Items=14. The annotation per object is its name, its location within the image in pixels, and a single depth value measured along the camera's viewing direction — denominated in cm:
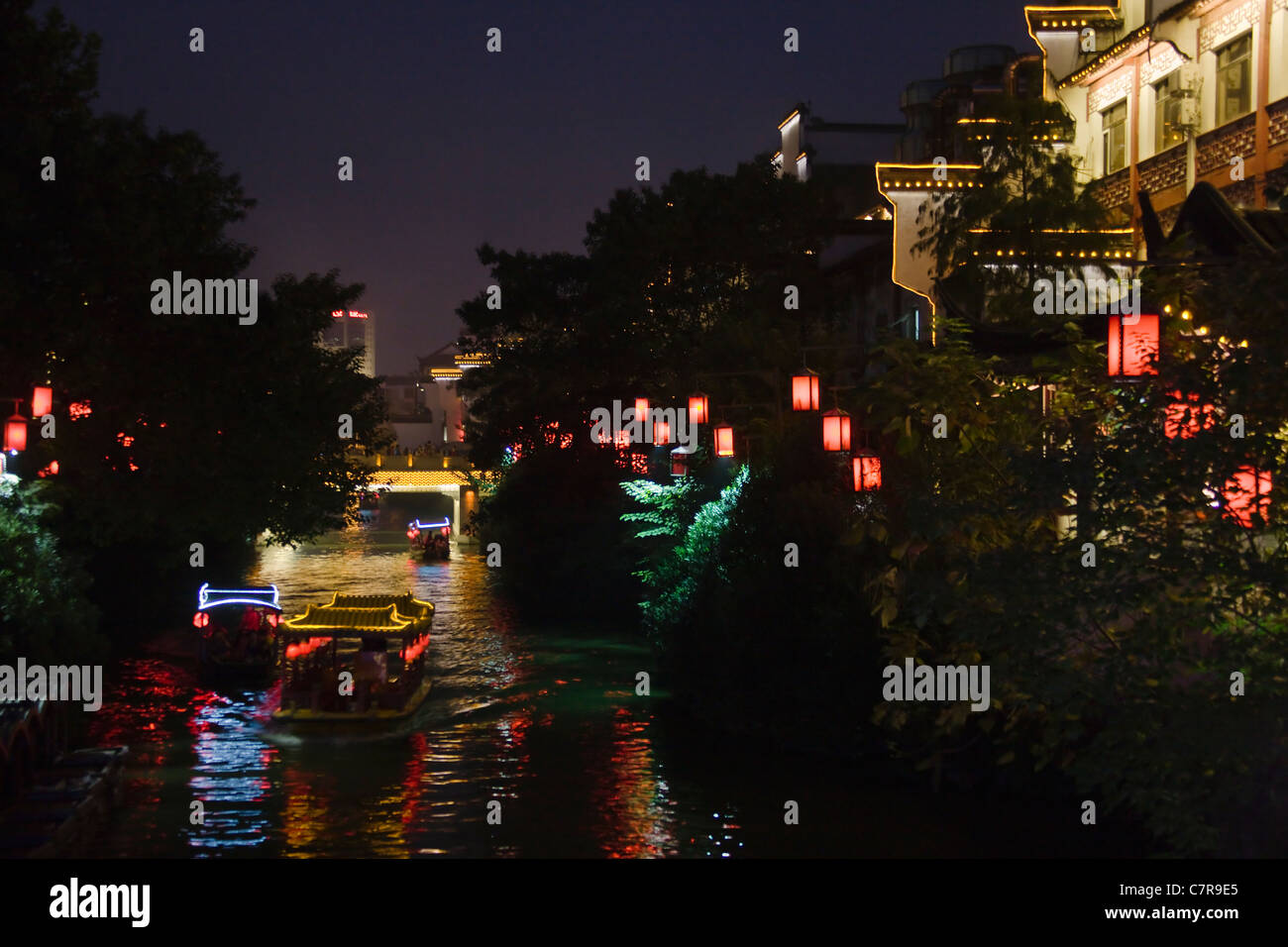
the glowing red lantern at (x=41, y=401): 2336
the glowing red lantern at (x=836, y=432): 2250
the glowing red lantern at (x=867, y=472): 2170
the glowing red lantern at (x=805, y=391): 2559
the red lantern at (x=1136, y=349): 993
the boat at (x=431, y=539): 7300
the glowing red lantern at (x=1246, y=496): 901
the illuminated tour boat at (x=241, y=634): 3203
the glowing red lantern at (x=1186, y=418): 914
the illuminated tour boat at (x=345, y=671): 2681
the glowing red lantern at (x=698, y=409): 3153
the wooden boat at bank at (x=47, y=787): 1609
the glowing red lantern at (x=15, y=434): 2239
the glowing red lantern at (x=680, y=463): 3434
